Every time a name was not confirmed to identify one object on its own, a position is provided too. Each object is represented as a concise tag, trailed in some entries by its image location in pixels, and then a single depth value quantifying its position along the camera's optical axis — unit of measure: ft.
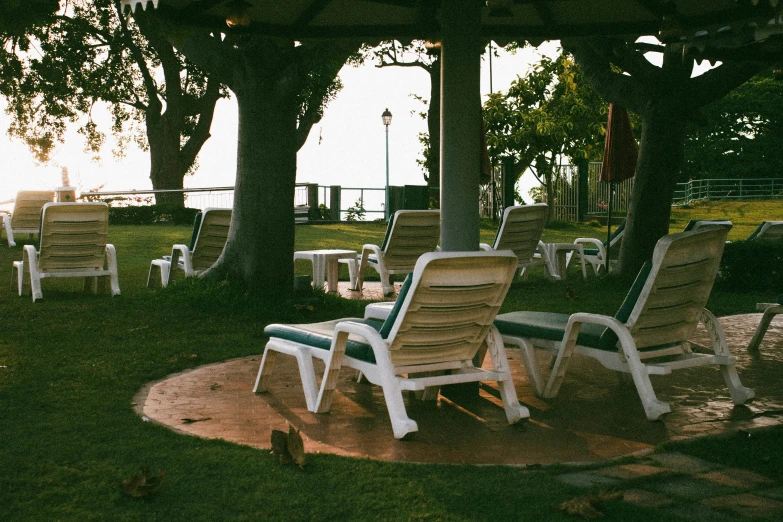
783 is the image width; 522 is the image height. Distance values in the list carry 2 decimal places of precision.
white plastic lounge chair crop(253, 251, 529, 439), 17.24
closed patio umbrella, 48.01
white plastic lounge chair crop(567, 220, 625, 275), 47.11
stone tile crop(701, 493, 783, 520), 13.29
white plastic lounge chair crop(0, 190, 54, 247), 64.18
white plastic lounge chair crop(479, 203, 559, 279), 41.29
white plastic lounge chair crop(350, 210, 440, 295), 40.96
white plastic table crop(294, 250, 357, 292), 41.63
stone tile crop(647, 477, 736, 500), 14.14
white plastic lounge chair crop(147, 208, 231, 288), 38.73
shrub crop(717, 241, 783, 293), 42.42
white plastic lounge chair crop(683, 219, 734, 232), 39.45
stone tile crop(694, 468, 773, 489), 14.66
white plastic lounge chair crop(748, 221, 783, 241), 44.78
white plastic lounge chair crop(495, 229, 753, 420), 18.52
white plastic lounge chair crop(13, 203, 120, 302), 36.76
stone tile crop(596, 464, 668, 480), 15.16
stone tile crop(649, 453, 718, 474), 15.46
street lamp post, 106.11
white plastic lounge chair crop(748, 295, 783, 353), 26.58
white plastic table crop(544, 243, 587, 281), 46.93
